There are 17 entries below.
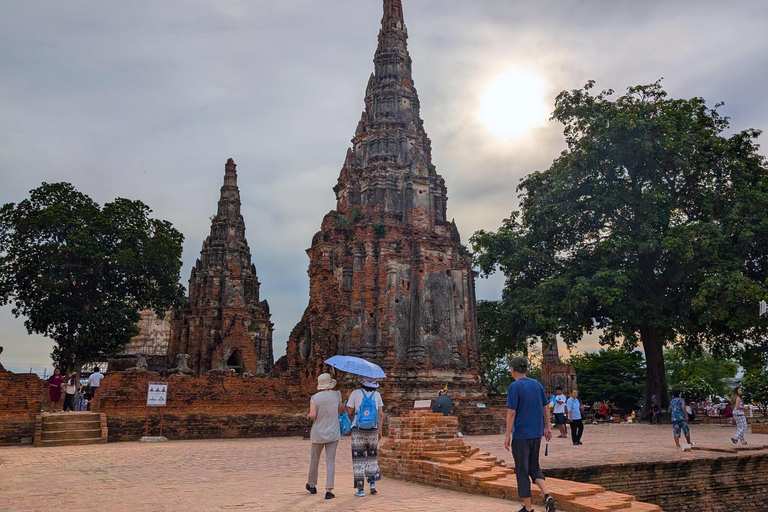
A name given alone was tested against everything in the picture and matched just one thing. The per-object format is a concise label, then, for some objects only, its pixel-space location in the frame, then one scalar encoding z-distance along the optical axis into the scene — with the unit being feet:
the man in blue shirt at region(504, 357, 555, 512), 21.50
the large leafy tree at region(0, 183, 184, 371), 84.43
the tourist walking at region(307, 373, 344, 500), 25.79
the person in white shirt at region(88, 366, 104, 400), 65.36
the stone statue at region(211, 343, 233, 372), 131.64
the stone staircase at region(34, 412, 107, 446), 51.24
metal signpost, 56.80
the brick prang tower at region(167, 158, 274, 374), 133.90
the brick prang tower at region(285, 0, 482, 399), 72.38
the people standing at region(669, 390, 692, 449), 45.52
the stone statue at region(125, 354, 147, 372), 59.82
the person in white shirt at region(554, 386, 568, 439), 58.26
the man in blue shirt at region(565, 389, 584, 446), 53.01
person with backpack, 26.00
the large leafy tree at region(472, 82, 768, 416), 75.72
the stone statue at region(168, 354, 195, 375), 63.05
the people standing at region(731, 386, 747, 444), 52.21
